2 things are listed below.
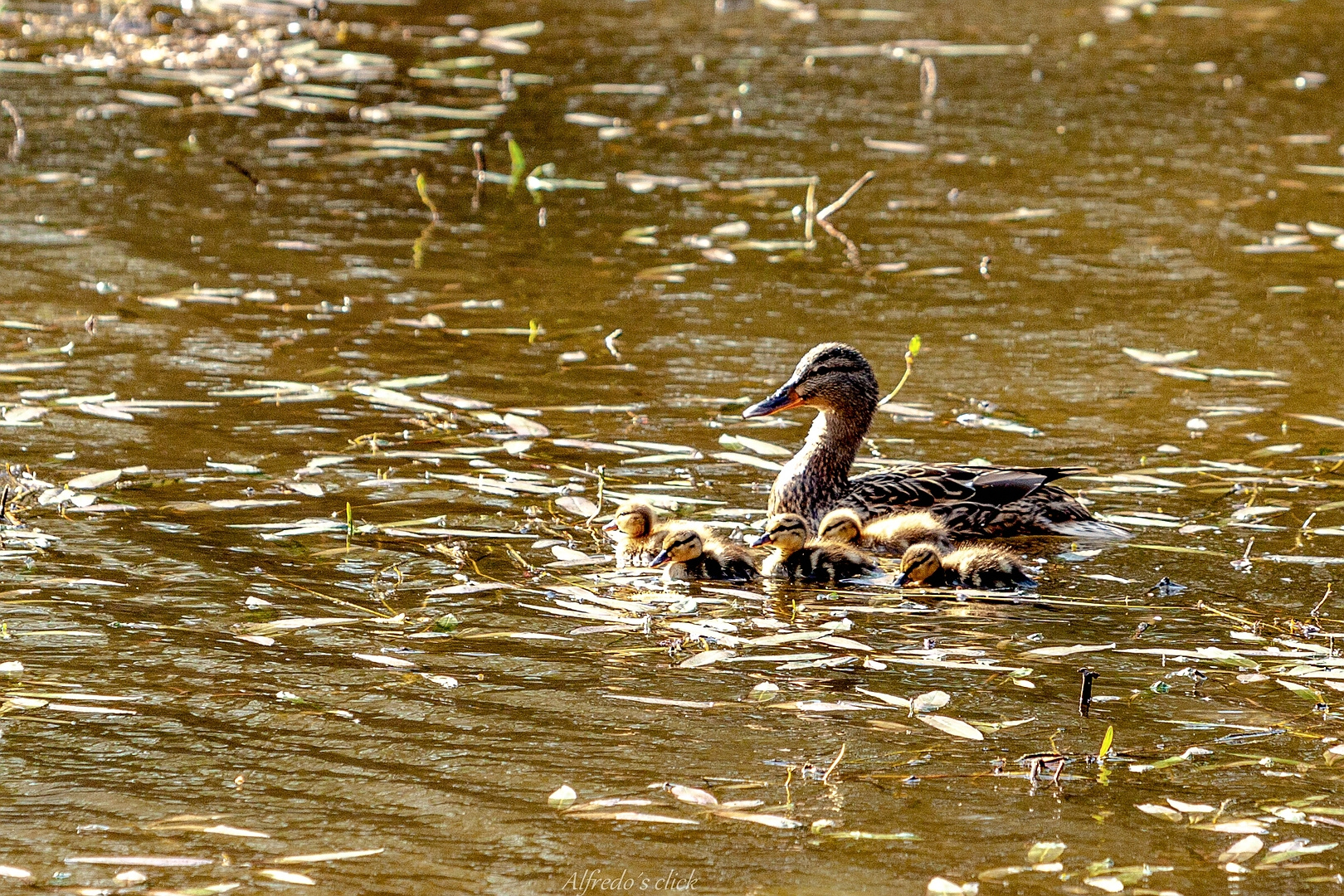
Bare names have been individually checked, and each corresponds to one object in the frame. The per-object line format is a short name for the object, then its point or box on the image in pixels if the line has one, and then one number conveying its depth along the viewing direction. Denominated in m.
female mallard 14.55
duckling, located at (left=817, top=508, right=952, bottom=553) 14.17
